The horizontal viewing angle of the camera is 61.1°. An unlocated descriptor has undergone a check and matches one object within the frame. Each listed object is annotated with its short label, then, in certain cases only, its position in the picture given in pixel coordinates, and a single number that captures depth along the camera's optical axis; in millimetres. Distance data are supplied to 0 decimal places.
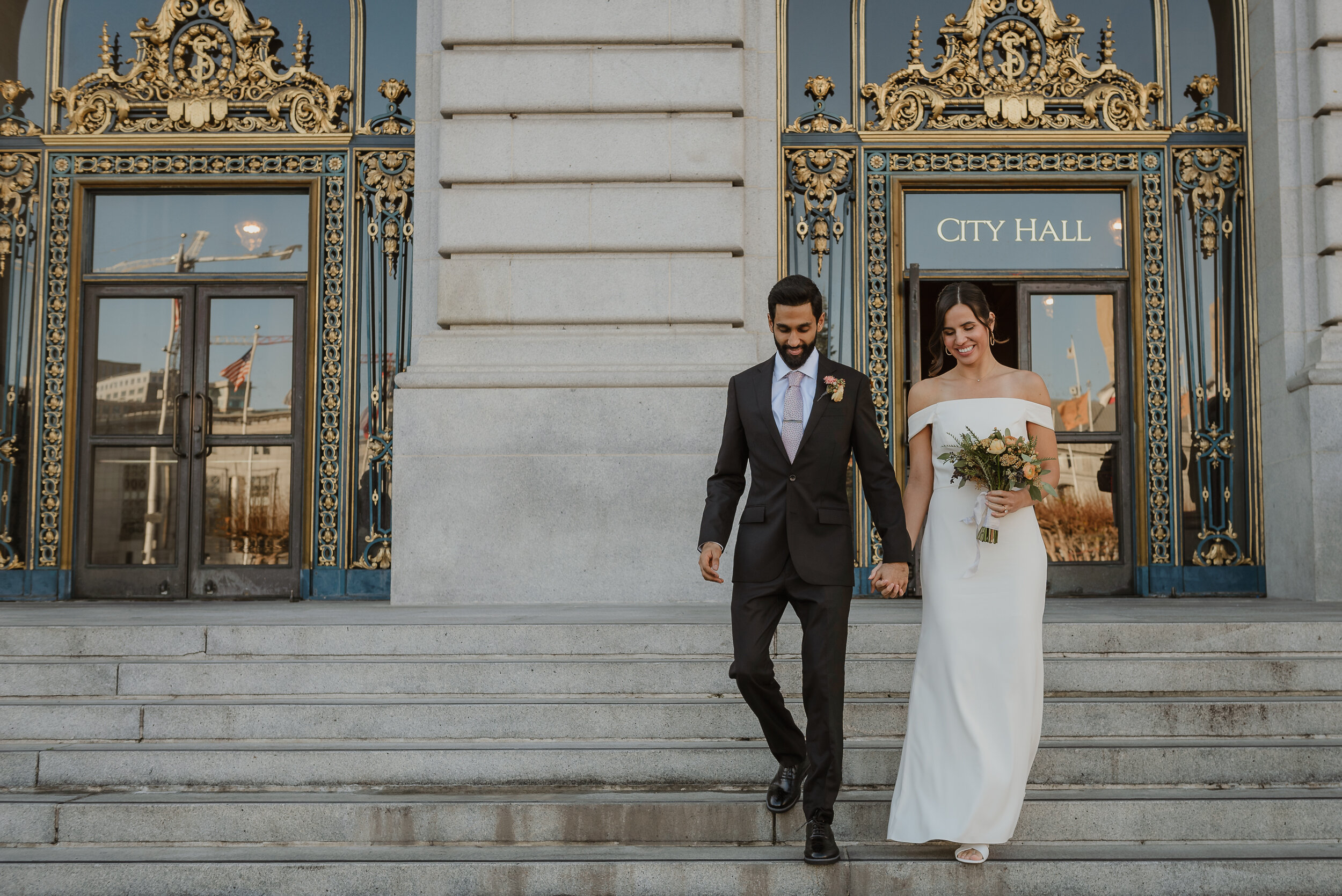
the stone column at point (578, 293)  8586
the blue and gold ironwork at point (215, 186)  9984
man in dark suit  4508
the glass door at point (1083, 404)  9914
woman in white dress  4512
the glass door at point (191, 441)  10039
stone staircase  4590
